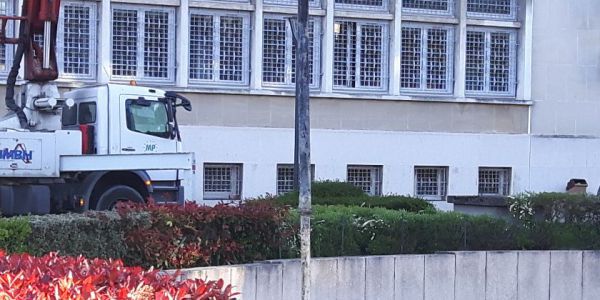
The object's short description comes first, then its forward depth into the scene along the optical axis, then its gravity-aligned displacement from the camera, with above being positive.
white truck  20.08 -0.74
